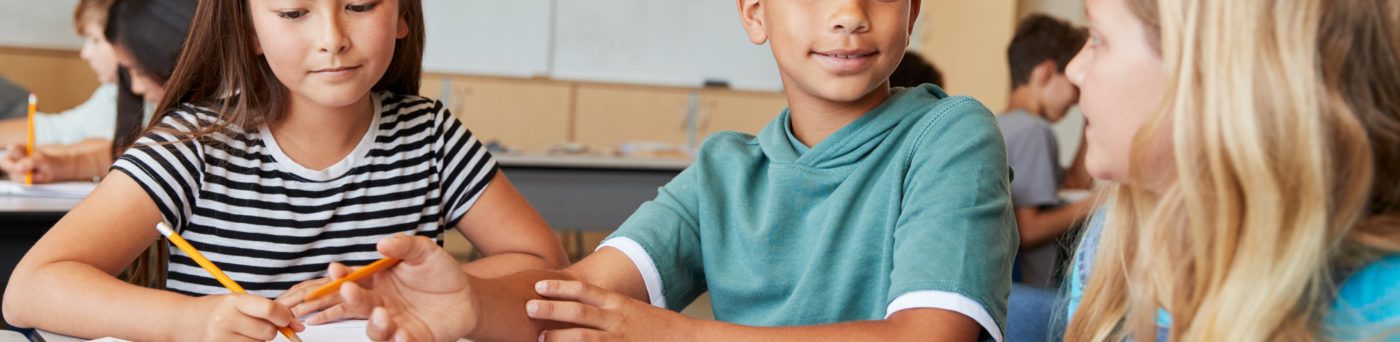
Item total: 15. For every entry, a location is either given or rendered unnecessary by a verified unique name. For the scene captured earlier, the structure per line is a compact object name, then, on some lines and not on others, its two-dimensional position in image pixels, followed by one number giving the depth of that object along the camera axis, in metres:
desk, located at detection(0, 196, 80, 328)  1.81
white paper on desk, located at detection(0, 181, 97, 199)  2.07
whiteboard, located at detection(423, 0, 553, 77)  5.90
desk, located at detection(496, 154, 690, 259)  3.91
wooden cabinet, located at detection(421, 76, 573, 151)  6.00
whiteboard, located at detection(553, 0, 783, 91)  6.17
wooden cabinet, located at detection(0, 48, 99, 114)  5.16
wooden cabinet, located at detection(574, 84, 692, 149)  6.30
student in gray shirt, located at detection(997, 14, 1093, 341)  3.17
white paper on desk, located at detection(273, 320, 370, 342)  1.05
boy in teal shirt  0.99
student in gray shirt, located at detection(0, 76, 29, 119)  3.85
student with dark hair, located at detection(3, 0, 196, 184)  2.40
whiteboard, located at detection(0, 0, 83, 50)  5.14
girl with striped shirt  1.23
